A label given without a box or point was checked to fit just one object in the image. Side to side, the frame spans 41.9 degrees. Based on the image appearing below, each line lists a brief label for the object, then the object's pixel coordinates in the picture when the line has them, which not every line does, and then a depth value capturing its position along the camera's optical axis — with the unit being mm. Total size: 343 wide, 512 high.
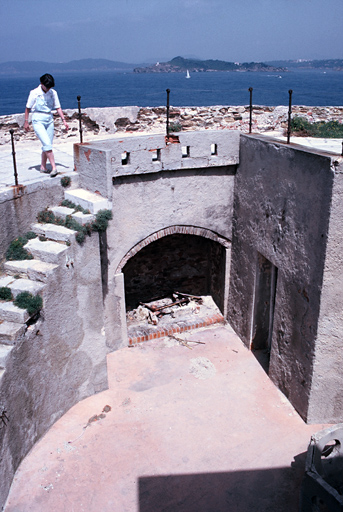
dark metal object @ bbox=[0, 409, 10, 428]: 5525
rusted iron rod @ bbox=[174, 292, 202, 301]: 11167
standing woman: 7336
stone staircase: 5938
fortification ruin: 6473
